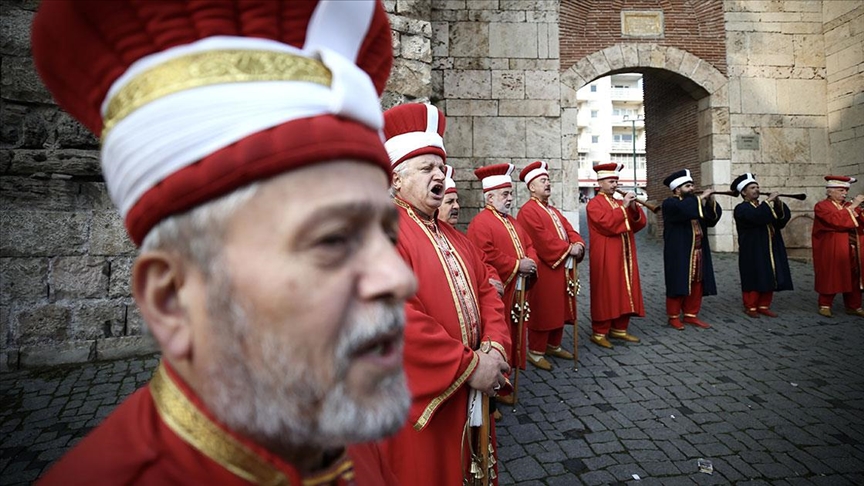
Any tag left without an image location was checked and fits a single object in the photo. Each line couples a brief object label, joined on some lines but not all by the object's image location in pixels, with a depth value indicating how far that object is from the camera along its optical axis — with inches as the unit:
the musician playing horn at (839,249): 296.4
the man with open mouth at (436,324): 75.1
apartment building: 2206.0
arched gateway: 446.6
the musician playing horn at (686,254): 272.1
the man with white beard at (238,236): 26.7
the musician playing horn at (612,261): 248.1
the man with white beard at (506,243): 183.2
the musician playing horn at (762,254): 295.6
